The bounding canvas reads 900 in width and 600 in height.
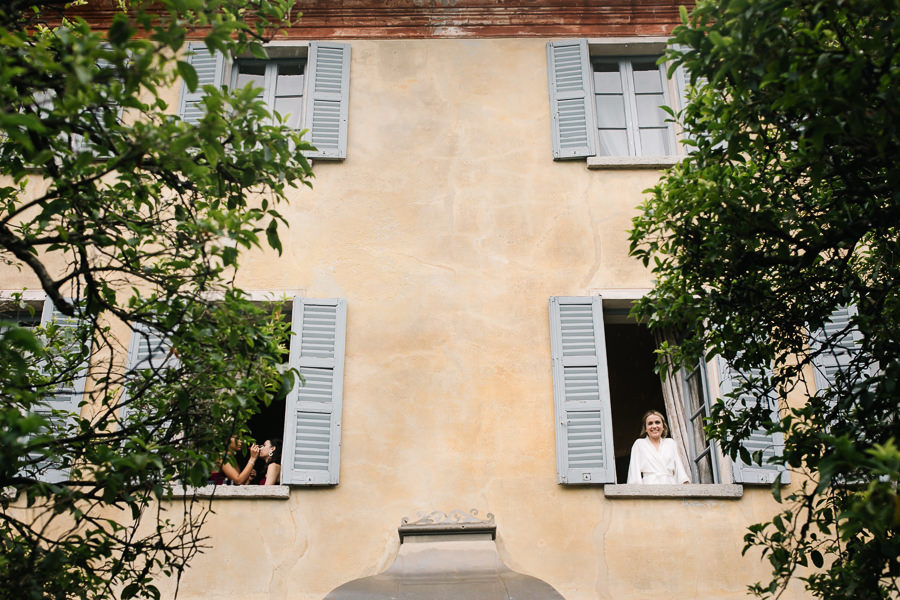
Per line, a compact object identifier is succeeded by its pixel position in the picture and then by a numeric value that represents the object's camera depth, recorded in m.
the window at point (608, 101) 9.37
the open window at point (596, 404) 7.93
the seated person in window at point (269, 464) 8.30
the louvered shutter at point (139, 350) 8.18
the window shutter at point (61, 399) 7.74
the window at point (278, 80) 9.84
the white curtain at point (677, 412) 8.55
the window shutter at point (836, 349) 8.37
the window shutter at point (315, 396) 7.92
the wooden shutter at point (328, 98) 9.29
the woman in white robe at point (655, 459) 8.13
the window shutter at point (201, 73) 9.55
